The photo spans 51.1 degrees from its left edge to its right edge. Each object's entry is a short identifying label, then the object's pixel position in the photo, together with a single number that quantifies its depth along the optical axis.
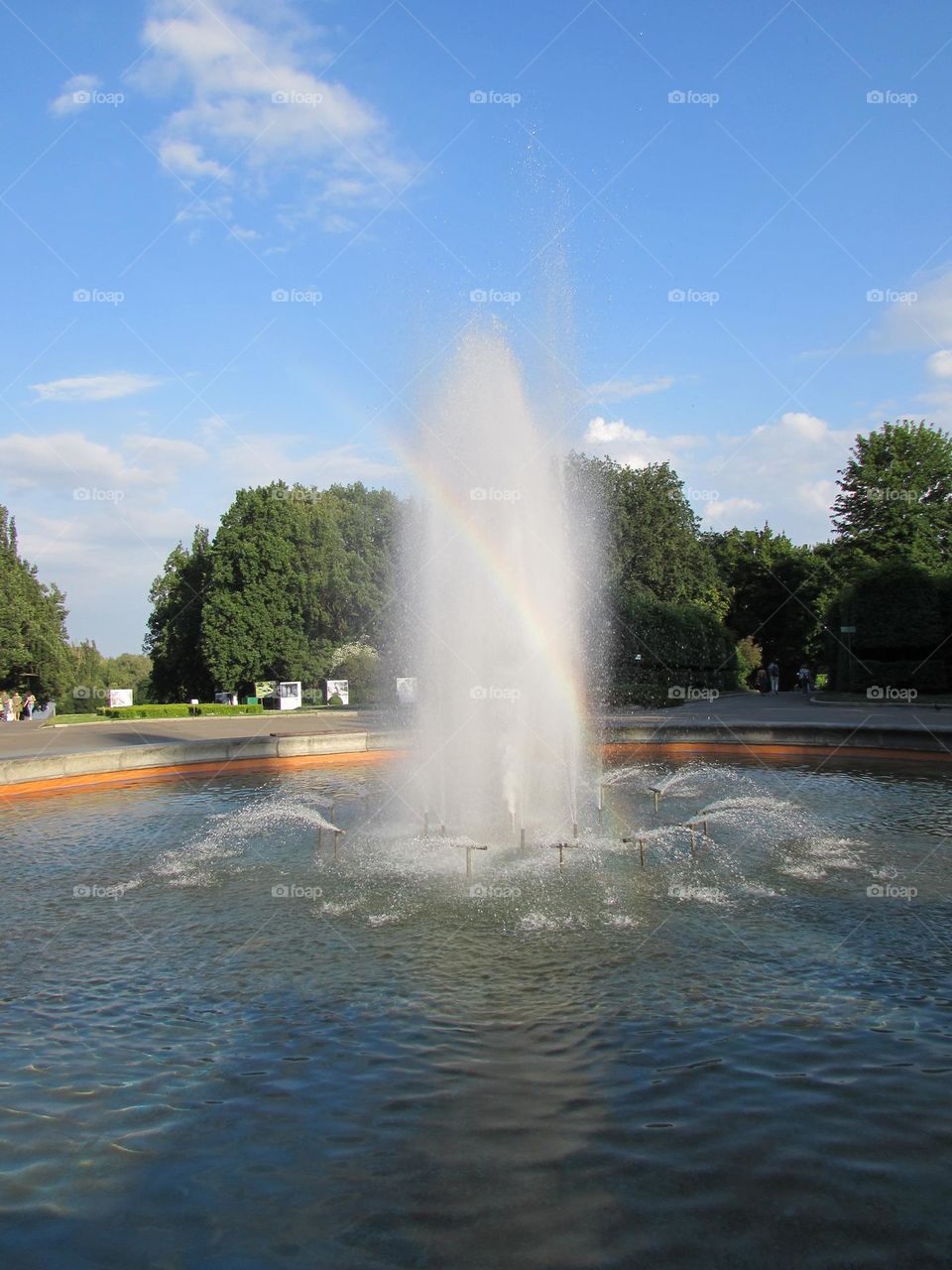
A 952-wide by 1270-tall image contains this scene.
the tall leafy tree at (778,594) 60.47
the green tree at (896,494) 49.00
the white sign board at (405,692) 35.42
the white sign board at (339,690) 44.91
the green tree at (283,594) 49.84
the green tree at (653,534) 54.34
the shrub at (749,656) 56.58
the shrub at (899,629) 33.94
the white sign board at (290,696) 41.94
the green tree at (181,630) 54.12
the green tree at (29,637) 51.66
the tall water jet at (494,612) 13.18
